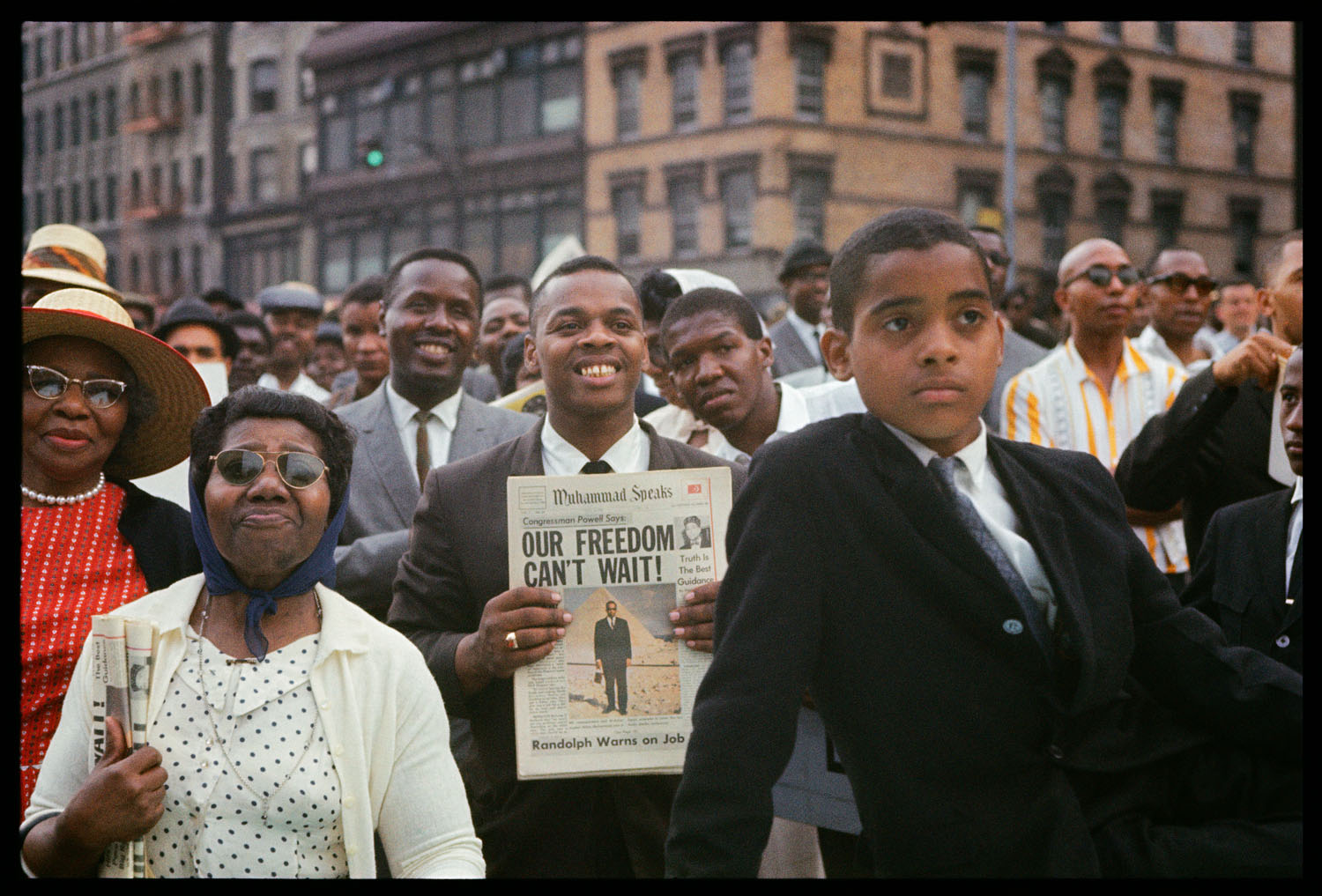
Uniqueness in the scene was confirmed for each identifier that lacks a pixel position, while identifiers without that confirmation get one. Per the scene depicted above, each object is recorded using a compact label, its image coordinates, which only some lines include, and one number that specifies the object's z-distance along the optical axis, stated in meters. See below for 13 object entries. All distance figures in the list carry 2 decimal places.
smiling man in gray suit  4.51
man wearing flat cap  9.52
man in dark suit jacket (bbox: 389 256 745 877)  3.31
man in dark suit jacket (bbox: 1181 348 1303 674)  2.97
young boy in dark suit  2.29
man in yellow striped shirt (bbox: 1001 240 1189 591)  5.86
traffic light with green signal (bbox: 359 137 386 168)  18.77
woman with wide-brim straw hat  3.36
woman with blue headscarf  2.76
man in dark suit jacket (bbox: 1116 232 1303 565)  4.30
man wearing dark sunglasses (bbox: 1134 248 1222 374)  7.02
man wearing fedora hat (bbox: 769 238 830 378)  8.14
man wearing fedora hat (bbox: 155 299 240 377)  7.22
